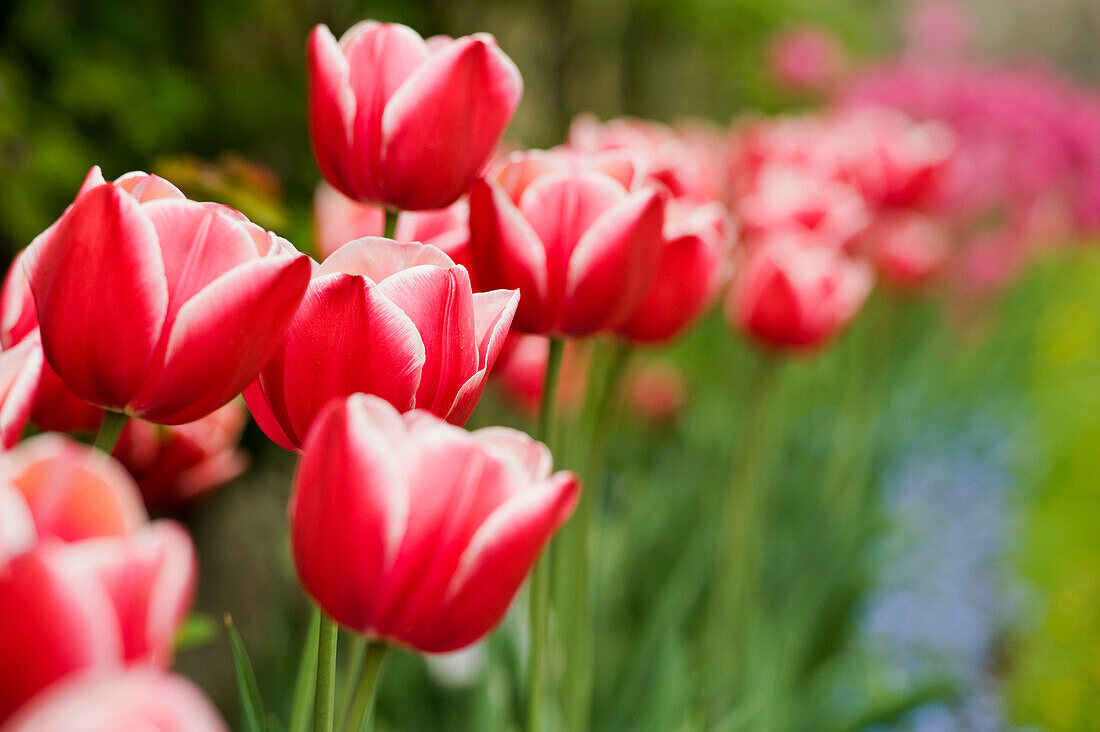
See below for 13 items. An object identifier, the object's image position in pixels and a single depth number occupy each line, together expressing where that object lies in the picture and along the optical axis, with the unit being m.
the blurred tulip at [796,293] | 1.34
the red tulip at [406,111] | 0.95
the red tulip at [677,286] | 1.07
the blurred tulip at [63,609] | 0.69
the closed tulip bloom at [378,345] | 0.87
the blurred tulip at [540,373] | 1.19
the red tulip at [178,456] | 1.00
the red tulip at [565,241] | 0.98
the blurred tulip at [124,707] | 0.59
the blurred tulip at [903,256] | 2.87
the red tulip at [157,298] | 0.85
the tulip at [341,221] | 1.05
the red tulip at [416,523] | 0.84
